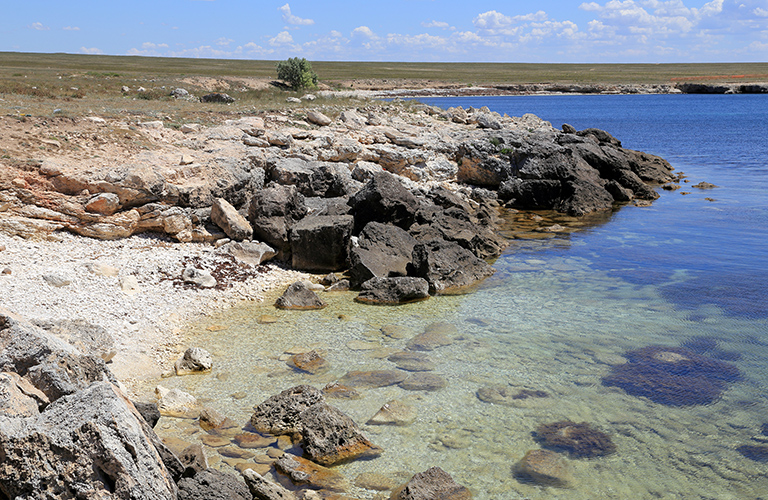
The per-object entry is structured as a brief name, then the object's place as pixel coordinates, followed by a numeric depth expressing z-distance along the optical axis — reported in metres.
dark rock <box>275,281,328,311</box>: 13.95
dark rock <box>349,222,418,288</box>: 15.62
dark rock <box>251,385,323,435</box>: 8.63
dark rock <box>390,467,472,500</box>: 6.94
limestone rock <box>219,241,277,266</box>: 16.31
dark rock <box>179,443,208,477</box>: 6.54
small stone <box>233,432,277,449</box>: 8.30
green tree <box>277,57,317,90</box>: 66.00
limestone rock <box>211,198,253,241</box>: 16.80
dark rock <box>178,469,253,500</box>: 6.14
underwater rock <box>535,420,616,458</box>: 8.25
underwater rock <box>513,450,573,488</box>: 7.57
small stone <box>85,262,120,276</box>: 13.42
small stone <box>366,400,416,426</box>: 8.96
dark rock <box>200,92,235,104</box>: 33.03
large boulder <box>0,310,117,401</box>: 5.66
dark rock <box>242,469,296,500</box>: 6.70
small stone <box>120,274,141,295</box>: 13.13
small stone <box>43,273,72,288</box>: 12.29
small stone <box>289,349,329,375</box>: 10.75
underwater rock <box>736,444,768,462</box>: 8.08
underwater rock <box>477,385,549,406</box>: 9.61
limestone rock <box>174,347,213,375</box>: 10.50
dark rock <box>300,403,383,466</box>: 7.98
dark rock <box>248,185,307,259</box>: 16.88
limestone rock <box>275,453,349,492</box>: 7.44
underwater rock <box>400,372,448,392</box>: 10.05
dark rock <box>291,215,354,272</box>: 16.55
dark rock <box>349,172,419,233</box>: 18.48
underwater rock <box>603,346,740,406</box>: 9.86
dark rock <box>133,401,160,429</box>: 7.59
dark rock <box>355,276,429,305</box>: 14.59
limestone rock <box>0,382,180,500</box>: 4.84
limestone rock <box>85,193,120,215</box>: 15.27
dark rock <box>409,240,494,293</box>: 15.61
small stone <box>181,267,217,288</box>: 14.44
